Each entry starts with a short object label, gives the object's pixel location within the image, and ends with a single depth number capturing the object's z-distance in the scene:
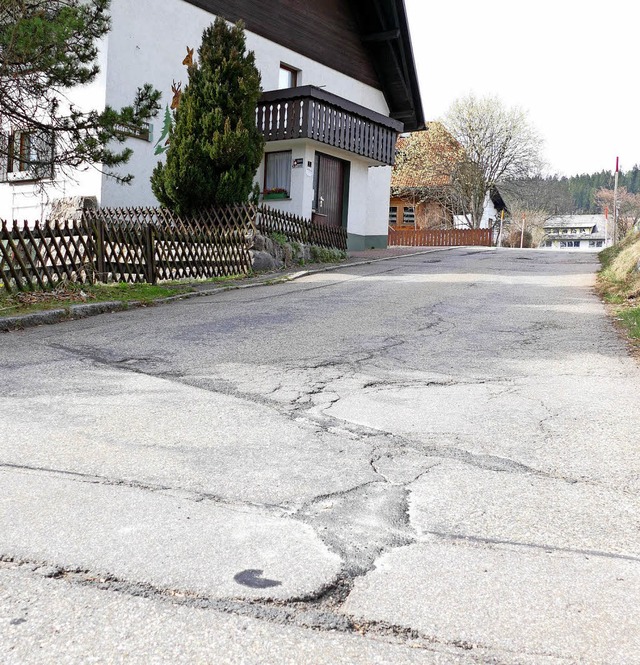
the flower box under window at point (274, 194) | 22.50
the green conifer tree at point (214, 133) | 17.12
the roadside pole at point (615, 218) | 37.31
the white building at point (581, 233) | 102.86
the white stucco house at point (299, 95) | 18.89
